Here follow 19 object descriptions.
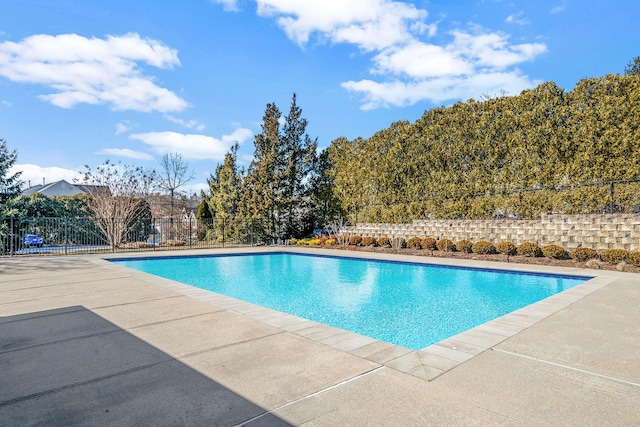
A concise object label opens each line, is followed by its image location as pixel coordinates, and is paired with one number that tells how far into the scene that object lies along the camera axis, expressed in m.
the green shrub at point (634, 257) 9.70
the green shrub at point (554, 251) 11.34
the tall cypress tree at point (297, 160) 21.39
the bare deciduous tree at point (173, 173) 27.09
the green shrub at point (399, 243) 16.30
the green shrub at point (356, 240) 17.81
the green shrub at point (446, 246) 14.32
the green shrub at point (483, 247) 13.01
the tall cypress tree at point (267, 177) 20.34
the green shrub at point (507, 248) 12.41
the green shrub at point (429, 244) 14.92
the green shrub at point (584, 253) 10.82
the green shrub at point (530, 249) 11.92
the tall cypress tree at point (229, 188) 21.91
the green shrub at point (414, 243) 15.45
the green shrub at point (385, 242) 16.73
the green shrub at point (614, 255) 10.15
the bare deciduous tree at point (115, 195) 17.69
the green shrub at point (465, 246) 13.71
